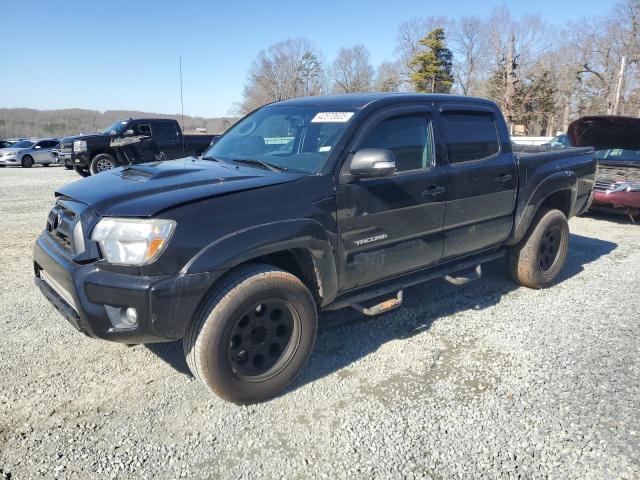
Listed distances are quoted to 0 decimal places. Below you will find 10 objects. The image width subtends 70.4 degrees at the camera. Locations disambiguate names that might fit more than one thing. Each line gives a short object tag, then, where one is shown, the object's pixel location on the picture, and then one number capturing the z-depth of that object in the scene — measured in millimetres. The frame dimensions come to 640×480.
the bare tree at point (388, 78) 48000
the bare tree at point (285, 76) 49938
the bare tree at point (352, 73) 48719
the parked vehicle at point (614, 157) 7570
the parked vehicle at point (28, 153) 23141
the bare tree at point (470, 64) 45900
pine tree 47250
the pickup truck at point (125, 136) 14141
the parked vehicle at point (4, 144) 27500
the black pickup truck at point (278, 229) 2430
